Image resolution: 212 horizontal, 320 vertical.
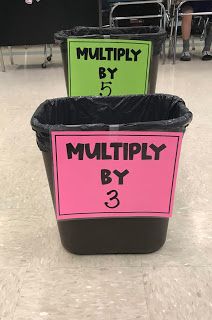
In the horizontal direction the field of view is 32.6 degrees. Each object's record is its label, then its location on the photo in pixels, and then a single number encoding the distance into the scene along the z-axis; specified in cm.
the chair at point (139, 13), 355
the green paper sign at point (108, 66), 151
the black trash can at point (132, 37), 157
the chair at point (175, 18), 353
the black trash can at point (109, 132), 97
